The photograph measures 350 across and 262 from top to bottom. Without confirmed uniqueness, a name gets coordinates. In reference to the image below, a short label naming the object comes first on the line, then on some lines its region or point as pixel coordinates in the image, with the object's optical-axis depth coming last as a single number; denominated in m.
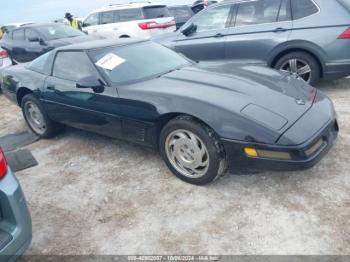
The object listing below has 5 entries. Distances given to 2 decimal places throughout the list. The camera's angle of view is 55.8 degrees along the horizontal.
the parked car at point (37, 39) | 8.65
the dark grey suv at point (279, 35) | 4.88
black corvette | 2.65
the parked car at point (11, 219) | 1.94
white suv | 9.88
